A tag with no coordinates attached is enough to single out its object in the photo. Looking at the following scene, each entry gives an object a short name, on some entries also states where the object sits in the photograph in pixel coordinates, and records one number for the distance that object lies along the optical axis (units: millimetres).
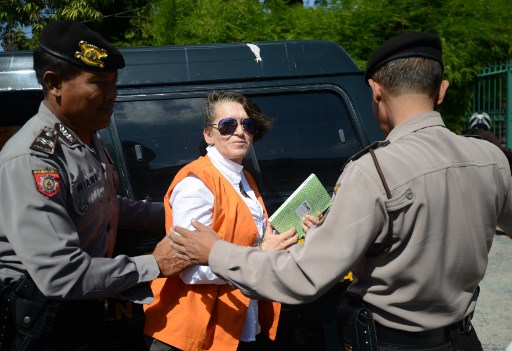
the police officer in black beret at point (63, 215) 1777
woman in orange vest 2156
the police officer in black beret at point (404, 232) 1670
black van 2598
